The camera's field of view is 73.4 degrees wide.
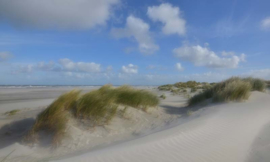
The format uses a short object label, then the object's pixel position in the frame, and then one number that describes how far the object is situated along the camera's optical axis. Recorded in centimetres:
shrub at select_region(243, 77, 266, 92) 1185
